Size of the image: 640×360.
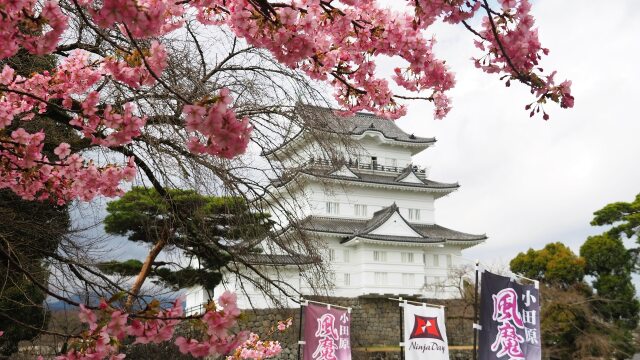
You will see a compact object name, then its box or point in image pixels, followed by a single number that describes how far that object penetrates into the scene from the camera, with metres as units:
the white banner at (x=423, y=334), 8.09
